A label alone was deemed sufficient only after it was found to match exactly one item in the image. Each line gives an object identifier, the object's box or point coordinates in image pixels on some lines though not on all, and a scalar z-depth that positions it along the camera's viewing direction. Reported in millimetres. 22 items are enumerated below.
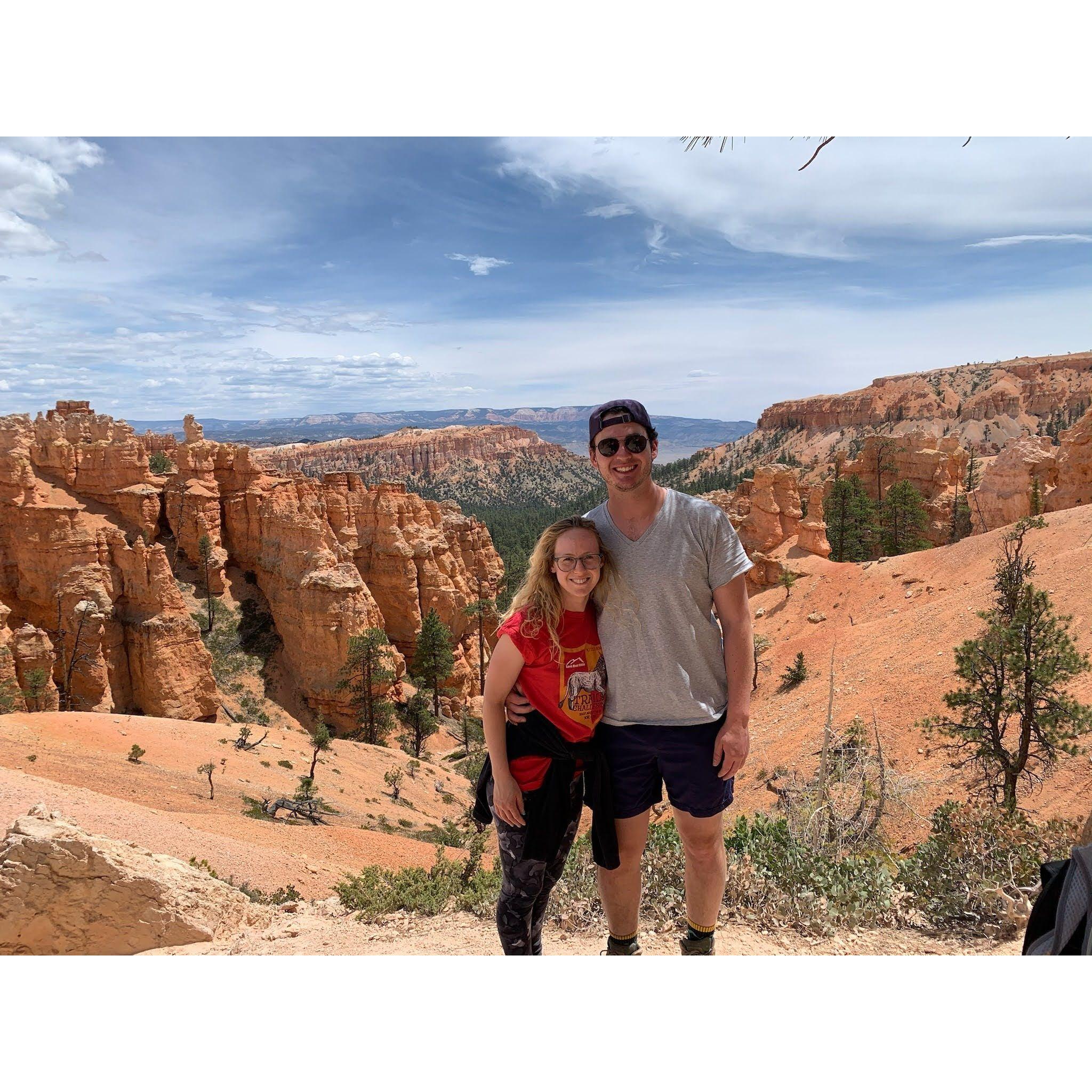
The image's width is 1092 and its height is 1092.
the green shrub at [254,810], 11156
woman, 2824
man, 2832
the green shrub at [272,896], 5527
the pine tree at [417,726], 23203
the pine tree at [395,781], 16719
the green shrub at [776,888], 4016
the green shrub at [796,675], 17938
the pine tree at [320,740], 15805
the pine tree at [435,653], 25922
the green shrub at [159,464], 27953
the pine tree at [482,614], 29312
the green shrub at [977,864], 4043
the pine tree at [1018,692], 7906
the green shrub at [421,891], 4867
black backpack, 2422
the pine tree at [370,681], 22500
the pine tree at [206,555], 25250
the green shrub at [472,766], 20828
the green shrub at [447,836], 12641
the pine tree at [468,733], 24544
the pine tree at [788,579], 23828
